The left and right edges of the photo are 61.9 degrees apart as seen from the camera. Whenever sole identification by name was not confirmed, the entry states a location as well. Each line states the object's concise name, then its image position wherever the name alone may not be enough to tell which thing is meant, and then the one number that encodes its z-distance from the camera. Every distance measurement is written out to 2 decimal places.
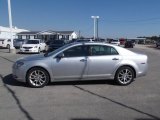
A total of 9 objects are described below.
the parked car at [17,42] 19.01
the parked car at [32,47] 13.09
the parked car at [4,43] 18.73
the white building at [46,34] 38.86
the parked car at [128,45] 24.54
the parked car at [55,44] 14.23
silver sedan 4.30
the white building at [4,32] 36.07
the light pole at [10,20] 13.58
